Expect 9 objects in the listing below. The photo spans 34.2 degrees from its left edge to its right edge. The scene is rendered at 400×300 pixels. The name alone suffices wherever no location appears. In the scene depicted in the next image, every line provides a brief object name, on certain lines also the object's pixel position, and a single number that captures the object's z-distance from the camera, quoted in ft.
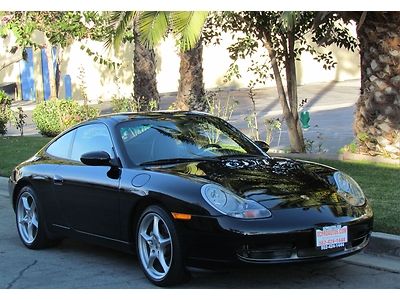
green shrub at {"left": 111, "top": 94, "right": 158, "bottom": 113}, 50.16
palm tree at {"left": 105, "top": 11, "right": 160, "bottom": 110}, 55.91
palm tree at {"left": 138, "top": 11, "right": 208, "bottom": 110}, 29.71
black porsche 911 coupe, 15.37
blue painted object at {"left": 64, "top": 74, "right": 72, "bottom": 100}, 112.78
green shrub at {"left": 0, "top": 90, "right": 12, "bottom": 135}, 61.93
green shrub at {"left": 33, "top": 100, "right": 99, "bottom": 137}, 55.67
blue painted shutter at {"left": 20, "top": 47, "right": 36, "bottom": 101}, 121.39
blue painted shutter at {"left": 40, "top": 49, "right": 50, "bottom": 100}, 119.34
